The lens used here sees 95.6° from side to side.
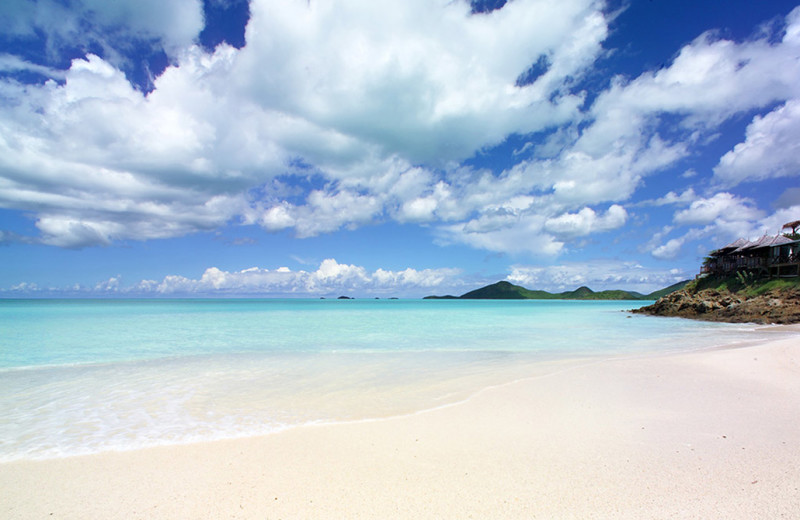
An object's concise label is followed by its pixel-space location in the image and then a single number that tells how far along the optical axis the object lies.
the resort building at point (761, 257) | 40.53
